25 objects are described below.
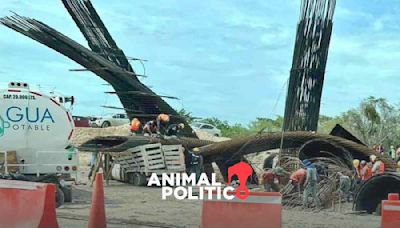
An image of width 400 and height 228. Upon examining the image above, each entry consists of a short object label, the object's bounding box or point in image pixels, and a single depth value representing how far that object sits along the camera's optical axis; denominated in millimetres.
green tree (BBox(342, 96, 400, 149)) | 43844
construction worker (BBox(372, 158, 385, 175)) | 18609
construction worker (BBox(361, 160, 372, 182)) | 18238
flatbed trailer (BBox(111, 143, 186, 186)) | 23281
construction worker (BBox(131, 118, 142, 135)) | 25886
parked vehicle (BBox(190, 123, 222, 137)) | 47756
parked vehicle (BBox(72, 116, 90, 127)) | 42550
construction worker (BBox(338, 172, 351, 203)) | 17266
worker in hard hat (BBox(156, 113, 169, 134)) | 25467
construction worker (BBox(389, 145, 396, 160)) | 36500
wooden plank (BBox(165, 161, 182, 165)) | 23700
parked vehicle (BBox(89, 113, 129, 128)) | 46062
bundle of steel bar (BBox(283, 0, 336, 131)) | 22234
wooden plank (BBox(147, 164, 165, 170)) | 23141
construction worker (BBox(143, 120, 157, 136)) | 25094
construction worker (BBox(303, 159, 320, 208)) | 16469
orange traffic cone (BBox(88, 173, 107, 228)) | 9914
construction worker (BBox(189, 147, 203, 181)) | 24250
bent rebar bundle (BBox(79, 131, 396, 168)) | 22578
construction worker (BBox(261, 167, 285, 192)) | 17984
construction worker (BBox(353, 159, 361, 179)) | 18706
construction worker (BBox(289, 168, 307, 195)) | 16936
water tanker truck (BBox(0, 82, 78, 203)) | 15758
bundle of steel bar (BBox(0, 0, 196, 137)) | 25172
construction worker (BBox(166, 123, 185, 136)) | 26034
